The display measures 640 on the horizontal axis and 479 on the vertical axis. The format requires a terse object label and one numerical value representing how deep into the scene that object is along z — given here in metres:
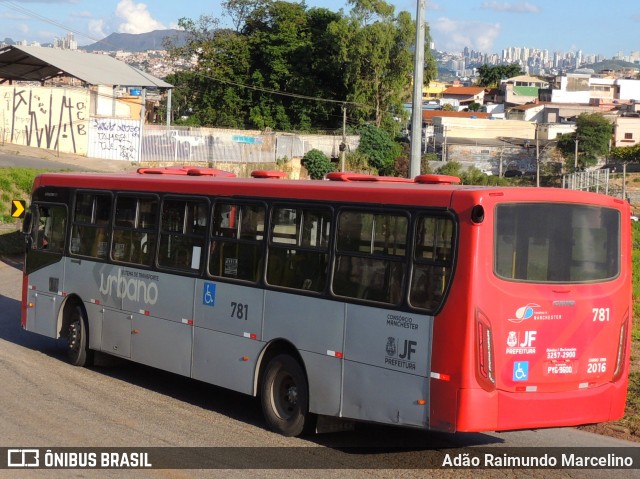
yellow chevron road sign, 20.19
